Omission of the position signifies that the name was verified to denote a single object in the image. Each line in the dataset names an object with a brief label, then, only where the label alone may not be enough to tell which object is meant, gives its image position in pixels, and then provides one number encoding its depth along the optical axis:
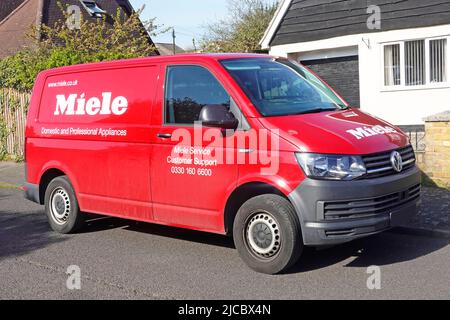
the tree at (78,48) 14.77
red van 5.28
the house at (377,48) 14.72
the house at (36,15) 28.42
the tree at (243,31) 23.56
